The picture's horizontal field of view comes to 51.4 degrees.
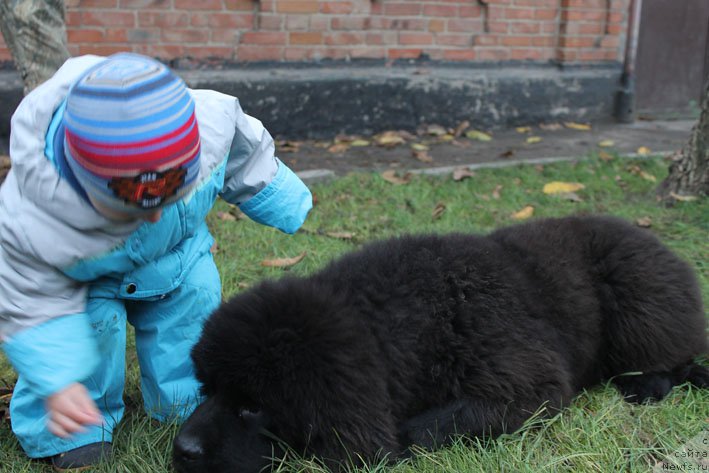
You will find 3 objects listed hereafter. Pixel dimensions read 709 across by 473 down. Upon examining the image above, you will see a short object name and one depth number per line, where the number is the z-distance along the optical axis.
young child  1.80
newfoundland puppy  1.98
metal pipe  8.71
